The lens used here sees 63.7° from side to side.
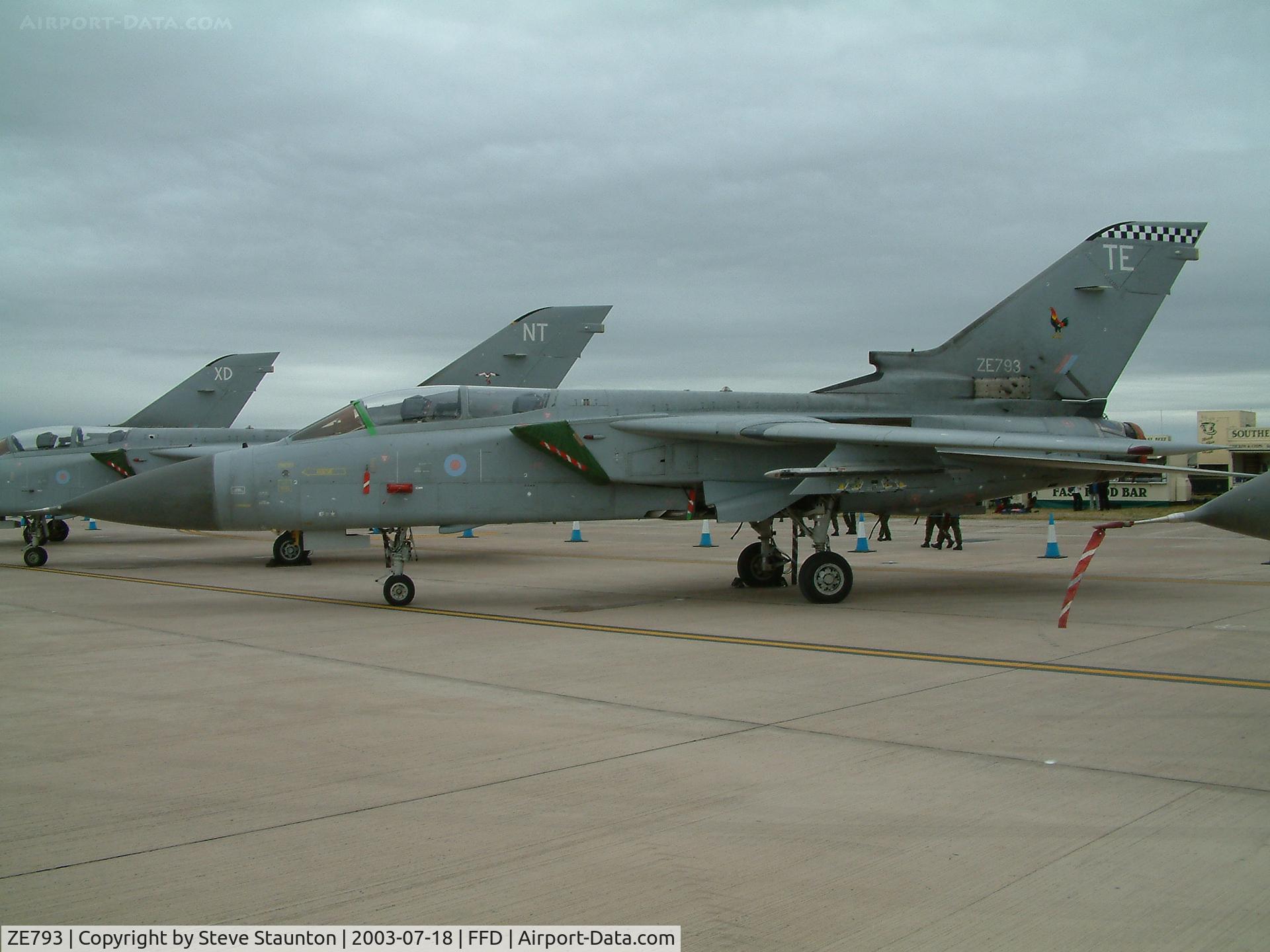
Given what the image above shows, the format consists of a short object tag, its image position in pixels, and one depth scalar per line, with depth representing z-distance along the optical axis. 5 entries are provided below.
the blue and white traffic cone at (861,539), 20.50
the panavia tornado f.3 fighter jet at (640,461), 11.43
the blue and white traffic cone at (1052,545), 17.92
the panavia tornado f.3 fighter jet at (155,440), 21.39
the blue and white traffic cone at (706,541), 22.48
